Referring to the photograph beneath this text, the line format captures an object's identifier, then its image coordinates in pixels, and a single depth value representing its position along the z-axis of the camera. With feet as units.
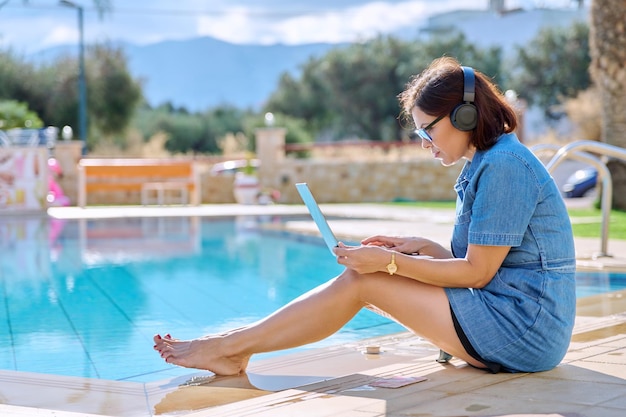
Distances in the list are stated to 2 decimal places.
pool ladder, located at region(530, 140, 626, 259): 20.30
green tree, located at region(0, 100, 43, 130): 60.70
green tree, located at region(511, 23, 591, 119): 118.11
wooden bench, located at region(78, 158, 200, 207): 51.88
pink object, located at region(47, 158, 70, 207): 51.43
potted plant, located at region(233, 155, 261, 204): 55.21
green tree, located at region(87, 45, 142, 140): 103.19
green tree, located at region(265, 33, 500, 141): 128.47
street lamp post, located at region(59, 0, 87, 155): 84.83
